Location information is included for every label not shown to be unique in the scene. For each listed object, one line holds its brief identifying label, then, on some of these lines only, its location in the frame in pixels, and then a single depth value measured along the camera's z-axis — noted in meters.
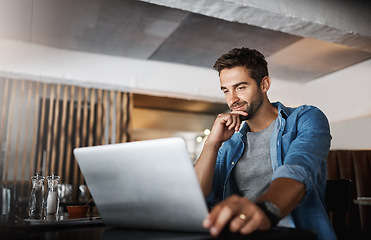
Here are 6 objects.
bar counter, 0.65
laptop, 0.69
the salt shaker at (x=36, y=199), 1.51
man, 0.86
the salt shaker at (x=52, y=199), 1.53
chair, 1.31
